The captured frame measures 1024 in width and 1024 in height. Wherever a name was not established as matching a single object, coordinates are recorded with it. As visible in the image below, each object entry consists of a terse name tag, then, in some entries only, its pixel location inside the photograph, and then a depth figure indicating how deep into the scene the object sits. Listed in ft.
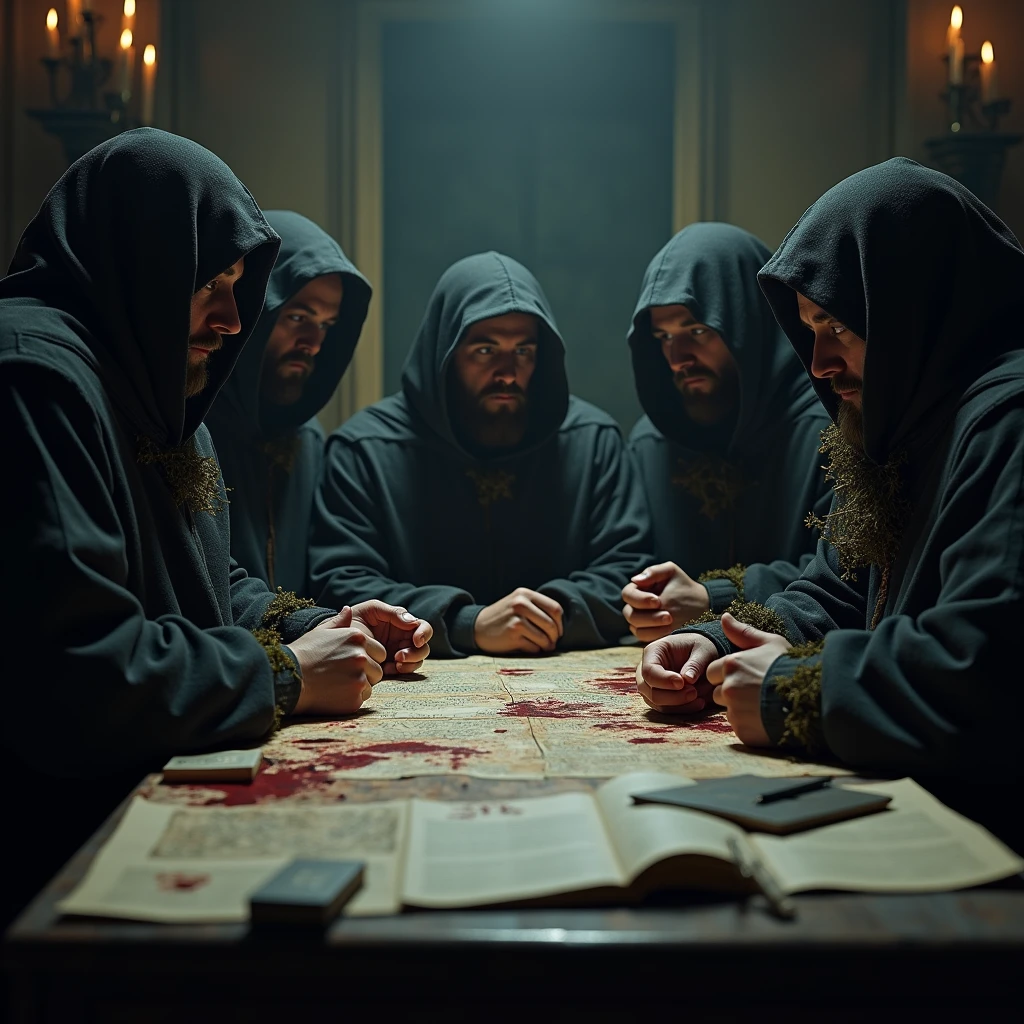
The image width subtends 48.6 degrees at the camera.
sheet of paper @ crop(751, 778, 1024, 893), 4.69
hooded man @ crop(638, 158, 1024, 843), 6.16
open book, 4.58
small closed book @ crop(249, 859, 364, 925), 4.27
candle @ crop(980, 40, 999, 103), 16.88
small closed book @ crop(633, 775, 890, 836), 5.30
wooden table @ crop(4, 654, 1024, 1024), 4.24
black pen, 5.62
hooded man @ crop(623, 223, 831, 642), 12.85
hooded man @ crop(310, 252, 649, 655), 13.35
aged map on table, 6.48
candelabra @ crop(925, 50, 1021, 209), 17.43
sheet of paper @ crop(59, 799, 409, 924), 4.49
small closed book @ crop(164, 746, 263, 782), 6.23
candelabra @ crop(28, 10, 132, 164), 16.51
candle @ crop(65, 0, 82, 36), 16.17
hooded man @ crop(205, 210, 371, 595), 12.91
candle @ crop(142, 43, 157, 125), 16.03
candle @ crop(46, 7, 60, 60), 16.16
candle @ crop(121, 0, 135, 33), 15.23
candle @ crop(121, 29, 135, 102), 15.61
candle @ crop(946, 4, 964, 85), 17.21
